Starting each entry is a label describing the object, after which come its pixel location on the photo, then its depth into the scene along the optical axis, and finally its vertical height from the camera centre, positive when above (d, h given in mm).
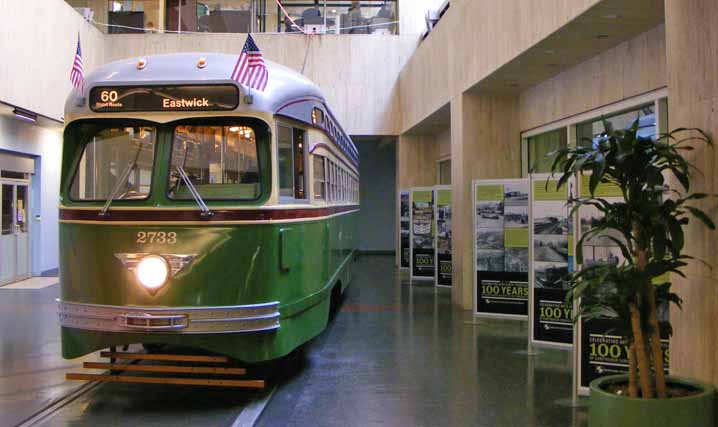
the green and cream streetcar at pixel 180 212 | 5734 +65
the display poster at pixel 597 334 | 5633 -1037
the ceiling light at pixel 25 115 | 13539 +2184
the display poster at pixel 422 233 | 14547 -336
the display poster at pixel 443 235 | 13367 -351
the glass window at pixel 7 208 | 14633 +290
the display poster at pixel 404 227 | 16312 -228
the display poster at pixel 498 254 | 9383 -534
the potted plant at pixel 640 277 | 4039 -388
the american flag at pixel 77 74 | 6316 +1389
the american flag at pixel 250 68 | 5910 +1326
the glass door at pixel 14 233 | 14664 -264
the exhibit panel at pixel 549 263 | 7547 -524
